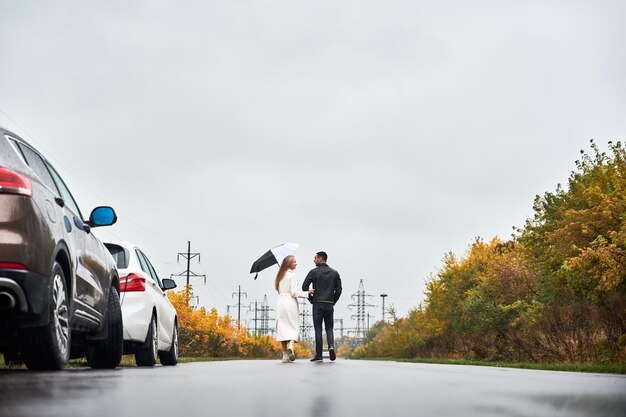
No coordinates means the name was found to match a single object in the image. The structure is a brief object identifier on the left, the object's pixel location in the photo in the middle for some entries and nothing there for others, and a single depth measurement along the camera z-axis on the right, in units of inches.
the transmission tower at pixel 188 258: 2807.6
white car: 489.4
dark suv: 260.5
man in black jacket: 710.5
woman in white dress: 714.8
